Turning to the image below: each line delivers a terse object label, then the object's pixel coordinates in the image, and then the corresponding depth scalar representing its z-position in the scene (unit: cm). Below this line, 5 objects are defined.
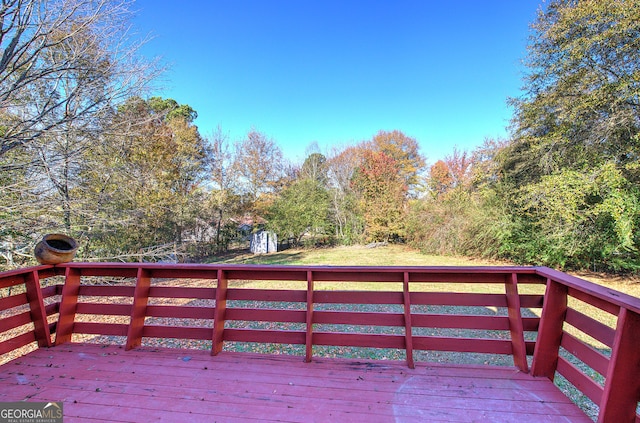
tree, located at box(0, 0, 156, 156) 328
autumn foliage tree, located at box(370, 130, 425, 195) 1858
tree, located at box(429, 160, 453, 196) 1670
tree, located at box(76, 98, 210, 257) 495
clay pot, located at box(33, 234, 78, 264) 196
